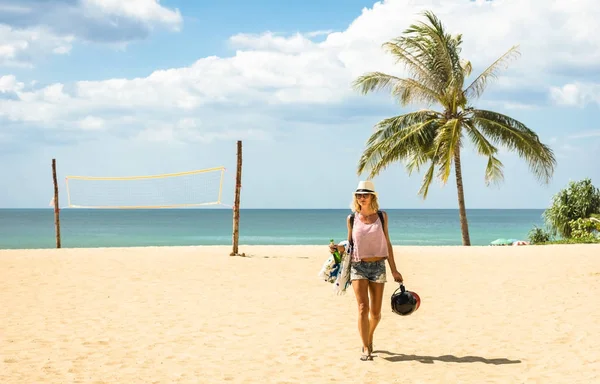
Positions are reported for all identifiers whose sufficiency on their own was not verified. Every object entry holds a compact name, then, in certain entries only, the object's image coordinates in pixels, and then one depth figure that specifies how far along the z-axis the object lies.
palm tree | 18.08
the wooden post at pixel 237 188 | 14.82
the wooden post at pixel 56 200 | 18.47
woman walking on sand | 4.88
